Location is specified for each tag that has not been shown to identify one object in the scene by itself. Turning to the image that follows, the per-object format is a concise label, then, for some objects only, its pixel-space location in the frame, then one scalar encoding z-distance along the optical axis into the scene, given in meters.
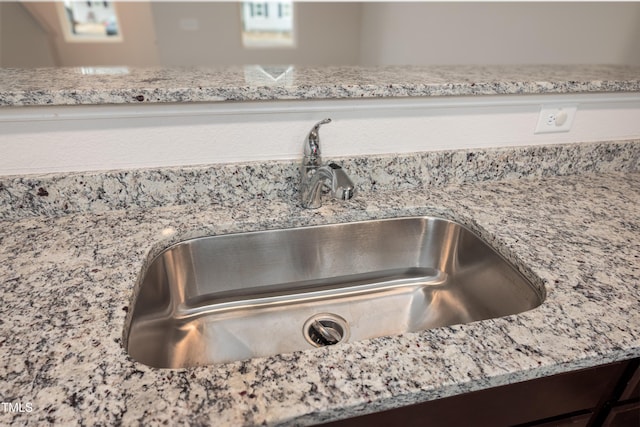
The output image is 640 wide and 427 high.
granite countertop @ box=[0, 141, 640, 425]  0.42
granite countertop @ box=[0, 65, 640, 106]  0.69
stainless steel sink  0.71
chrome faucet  0.70
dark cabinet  0.48
